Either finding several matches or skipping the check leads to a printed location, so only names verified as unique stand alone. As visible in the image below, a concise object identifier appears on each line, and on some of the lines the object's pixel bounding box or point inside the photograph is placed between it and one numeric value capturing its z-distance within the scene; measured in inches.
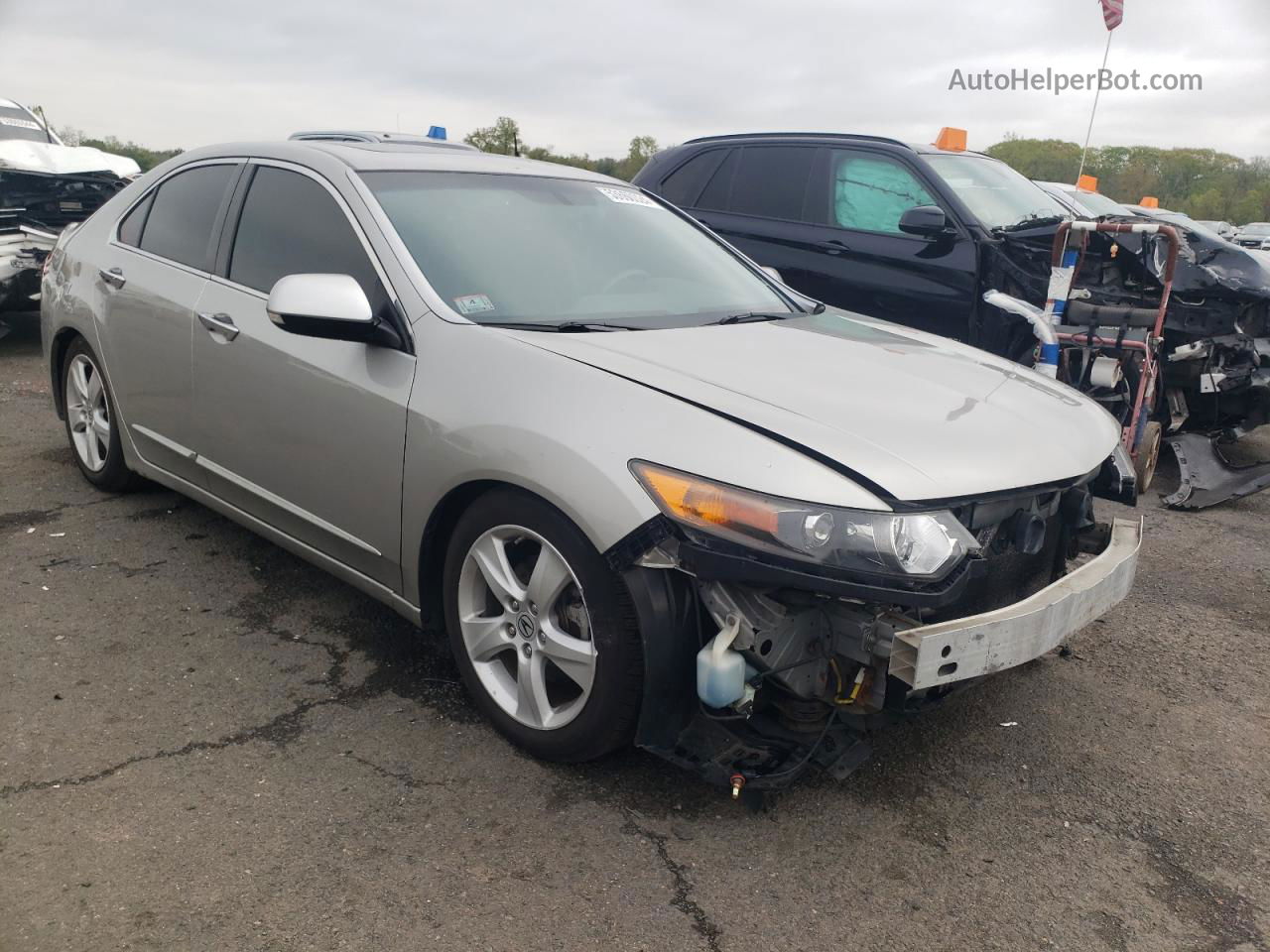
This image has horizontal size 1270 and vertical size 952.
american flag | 366.6
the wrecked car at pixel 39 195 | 310.3
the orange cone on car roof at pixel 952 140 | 276.2
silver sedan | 89.5
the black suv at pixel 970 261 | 233.3
